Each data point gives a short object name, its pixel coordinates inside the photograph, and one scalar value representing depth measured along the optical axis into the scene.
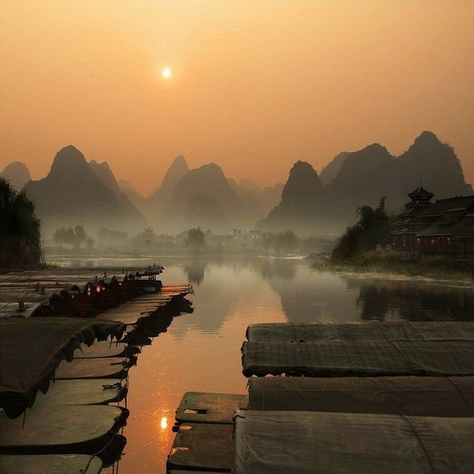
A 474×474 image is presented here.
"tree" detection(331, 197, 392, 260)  91.12
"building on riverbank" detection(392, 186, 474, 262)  63.34
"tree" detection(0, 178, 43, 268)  55.56
